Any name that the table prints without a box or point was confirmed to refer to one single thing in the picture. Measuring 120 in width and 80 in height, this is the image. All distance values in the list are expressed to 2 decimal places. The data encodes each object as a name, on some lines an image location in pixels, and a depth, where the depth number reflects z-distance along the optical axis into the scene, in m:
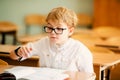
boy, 2.50
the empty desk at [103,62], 2.98
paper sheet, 2.16
